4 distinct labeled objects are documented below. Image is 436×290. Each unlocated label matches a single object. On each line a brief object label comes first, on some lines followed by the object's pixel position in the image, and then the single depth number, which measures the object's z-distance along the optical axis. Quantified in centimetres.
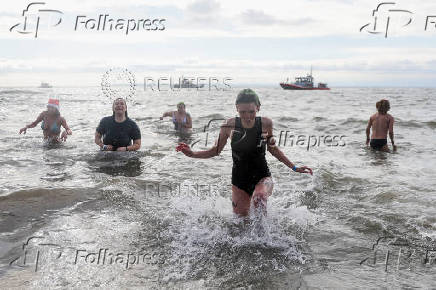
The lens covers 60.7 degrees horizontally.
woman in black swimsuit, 492
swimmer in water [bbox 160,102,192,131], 1499
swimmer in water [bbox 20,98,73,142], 1120
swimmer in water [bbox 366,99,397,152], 1168
